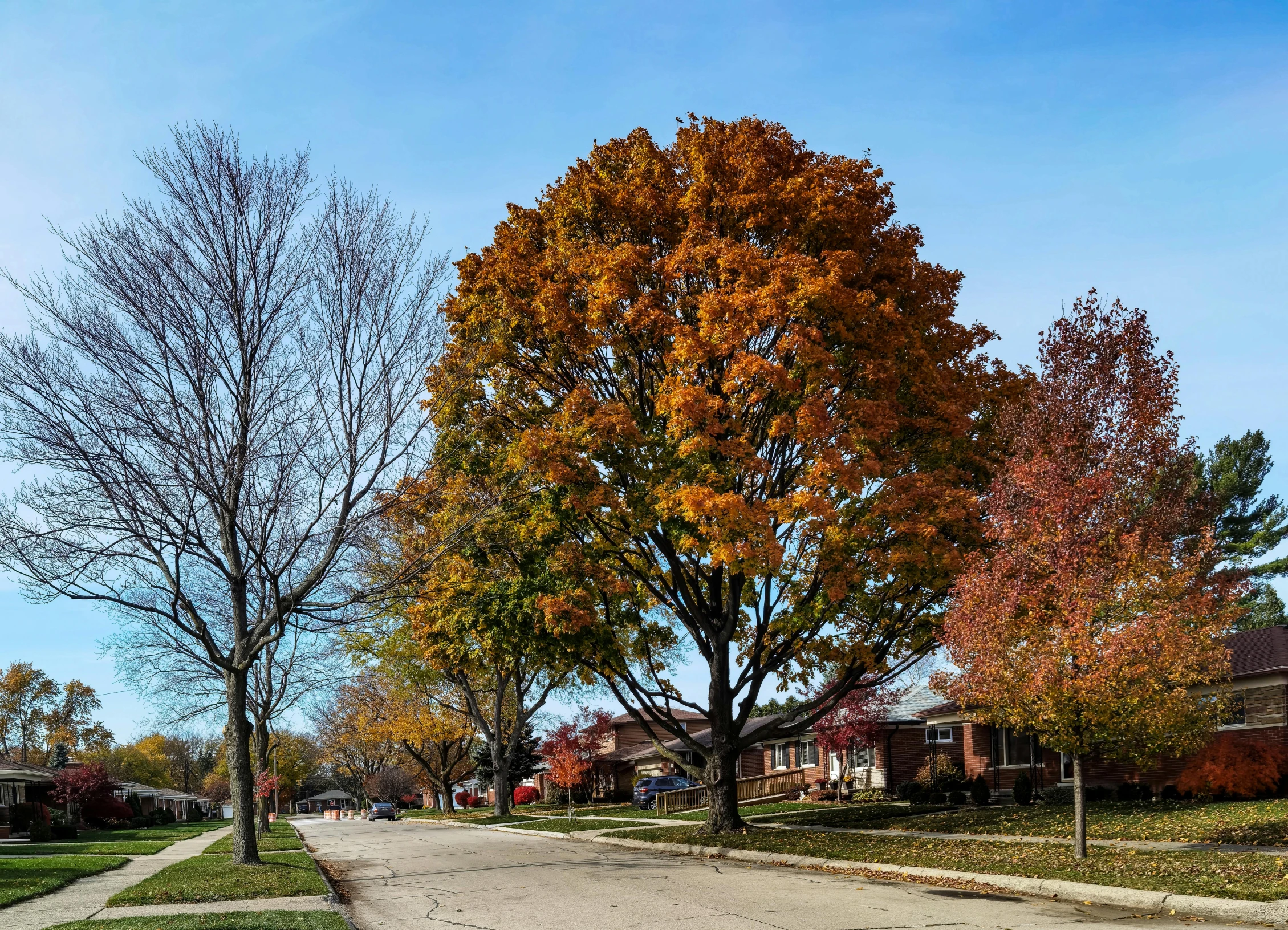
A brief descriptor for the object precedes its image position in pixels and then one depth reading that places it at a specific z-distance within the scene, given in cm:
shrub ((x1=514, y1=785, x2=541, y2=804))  7050
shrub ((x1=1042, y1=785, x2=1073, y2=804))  2964
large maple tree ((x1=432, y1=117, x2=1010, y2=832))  2033
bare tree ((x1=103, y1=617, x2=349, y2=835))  2355
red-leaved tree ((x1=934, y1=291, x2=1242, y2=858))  1444
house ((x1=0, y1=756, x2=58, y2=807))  4732
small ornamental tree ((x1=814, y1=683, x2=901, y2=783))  3809
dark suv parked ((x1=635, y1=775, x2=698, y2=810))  4853
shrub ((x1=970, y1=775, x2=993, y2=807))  3164
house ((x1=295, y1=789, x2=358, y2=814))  13125
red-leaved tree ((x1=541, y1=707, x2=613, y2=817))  5228
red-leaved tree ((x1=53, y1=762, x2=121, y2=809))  5097
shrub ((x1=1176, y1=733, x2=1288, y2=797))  2347
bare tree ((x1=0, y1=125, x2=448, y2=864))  1731
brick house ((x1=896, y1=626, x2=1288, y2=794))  2508
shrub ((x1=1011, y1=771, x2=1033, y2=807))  2989
